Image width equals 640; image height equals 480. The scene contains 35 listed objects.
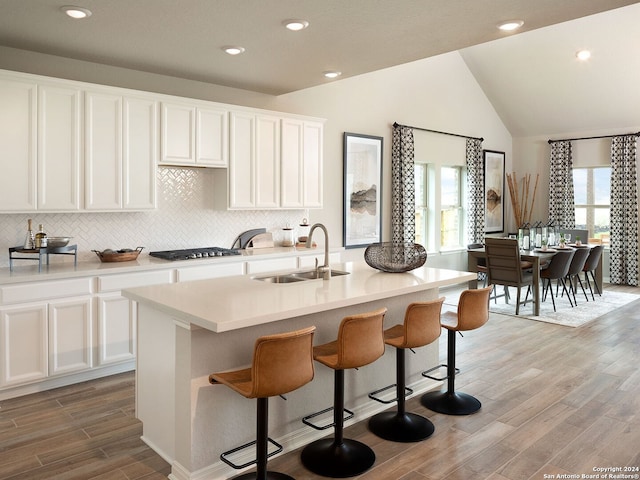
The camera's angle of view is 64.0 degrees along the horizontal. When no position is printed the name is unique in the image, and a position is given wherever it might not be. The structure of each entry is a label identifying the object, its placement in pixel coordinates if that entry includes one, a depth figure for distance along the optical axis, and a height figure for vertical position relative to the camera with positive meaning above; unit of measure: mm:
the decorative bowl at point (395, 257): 3859 -203
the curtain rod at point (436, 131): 7569 +1614
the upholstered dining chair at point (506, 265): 6566 -464
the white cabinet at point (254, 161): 5367 +744
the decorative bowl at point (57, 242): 4273 -96
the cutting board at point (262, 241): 5961 -126
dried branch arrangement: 10234 +641
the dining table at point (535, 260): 6590 -414
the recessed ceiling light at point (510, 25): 3609 +1468
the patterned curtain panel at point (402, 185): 7574 +678
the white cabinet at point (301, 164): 5840 +780
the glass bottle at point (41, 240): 4246 -79
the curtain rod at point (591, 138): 8773 +1688
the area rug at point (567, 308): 6457 -1082
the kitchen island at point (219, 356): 2648 -696
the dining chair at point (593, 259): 7717 -449
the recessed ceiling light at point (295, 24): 3591 +1464
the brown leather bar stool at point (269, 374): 2416 -705
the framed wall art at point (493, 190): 9742 +769
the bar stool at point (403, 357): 3168 -818
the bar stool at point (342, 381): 2793 -873
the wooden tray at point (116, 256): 4566 -236
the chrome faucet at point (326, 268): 3547 -264
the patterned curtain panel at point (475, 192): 9133 +678
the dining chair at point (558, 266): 6809 -486
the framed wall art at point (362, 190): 7008 +569
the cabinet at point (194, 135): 4848 +938
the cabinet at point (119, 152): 4387 +698
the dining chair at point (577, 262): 7207 -454
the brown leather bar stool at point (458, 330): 3537 -747
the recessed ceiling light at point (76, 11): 3345 +1457
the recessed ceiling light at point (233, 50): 4215 +1510
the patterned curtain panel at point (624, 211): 8797 +324
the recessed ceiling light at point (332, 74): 4980 +1542
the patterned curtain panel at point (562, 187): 9633 +815
